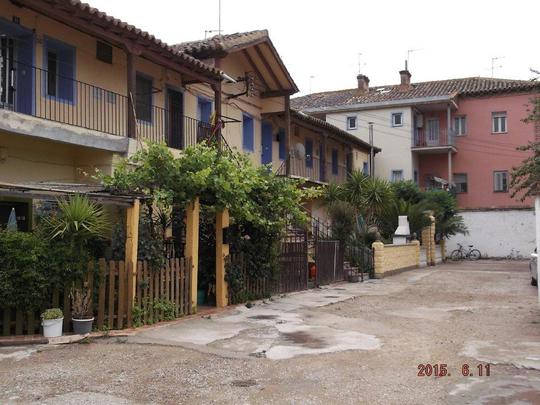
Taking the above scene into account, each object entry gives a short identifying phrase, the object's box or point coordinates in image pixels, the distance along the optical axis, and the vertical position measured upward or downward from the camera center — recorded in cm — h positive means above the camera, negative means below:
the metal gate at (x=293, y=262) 1512 -91
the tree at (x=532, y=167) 1772 +187
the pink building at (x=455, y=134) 3697 +603
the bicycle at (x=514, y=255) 3494 -167
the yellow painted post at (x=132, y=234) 983 -8
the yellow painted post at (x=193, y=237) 1142 -16
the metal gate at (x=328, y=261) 1764 -104
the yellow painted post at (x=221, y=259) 1233 -65
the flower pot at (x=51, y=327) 838 -139
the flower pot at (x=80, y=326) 871 -143
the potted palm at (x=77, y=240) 873 -16
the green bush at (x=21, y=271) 827 -59
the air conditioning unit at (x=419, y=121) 3853 +703
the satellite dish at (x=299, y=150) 2477 +330
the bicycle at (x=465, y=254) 3544 -162
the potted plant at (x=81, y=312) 872 -124
